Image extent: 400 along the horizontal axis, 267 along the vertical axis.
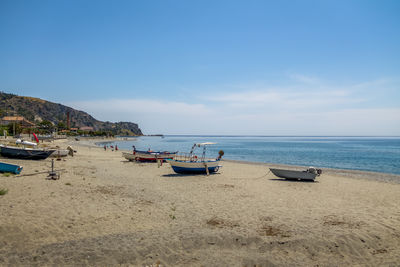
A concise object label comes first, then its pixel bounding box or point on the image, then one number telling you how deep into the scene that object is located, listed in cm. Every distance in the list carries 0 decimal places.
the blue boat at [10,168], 1638
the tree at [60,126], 14370
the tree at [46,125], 11709
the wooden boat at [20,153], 2481
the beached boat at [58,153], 2945
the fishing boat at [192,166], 2262
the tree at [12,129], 8028
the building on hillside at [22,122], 11256
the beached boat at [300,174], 2069
